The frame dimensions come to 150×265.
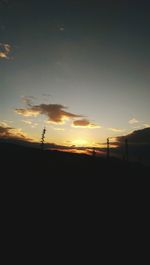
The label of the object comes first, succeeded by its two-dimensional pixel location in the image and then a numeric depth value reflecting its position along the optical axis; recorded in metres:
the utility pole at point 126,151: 35.00
